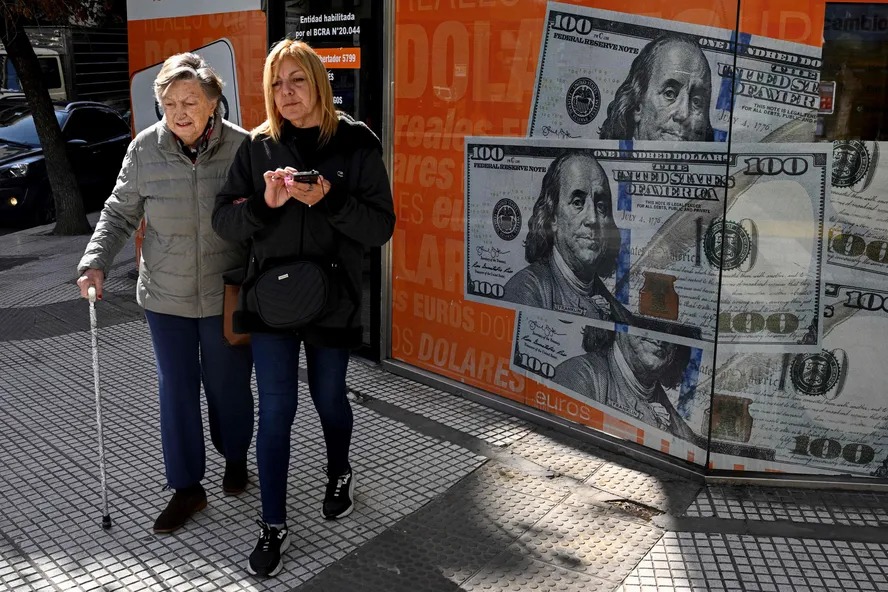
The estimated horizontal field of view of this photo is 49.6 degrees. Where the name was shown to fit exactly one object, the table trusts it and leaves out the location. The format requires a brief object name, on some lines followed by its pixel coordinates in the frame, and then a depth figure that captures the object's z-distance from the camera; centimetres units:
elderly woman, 369
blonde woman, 348
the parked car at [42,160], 1255
